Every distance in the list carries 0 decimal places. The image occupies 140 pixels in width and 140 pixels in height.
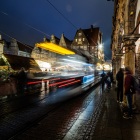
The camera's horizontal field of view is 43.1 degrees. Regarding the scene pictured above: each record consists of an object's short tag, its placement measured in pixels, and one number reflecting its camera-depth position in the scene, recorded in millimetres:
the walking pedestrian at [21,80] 13592
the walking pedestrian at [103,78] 18578
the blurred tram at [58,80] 17234
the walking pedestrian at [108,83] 18195
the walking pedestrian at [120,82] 10352
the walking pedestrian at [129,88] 7520
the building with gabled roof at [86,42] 67800
